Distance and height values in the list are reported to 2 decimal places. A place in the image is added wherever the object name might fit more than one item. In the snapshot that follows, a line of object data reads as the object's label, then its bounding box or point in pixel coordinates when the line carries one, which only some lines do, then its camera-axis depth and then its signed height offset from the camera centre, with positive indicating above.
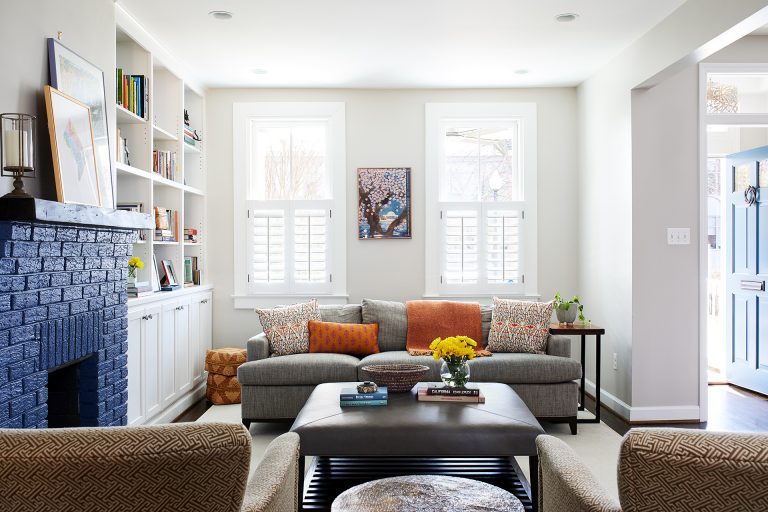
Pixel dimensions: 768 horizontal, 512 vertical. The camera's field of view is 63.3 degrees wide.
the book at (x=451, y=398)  3.30 -0.80
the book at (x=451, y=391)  3.33 -0.77
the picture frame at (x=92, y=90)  2.93 +0.81
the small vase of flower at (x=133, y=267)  3.97 -0.12
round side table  1.98 -0.82
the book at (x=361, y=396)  3.21 -0.76
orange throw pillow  4.62 -0.67
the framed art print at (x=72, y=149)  2.80 +0.48
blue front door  5.19 -0.18
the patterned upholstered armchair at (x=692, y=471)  1.17 -0.43
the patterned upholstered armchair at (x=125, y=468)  1.16 -0.41
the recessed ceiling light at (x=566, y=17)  3.85 +1.44
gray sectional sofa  4.18 -0.88
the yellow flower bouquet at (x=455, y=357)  3.37 -0.59
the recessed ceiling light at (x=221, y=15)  3.79 +1.44
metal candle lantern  2.43 +0.40
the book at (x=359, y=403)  3.20 -0.80
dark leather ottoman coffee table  2.82 -0.89
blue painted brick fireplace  2.36 -0.30
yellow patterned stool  4.91 -1.02
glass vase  3.40 -0.69
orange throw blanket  4.80 -0.58
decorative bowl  3.47 -0.72
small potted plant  4.68 -0.48
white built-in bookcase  4.21 +0.79
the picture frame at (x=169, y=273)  4.58 -0.18
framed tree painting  5.58 +0.41
